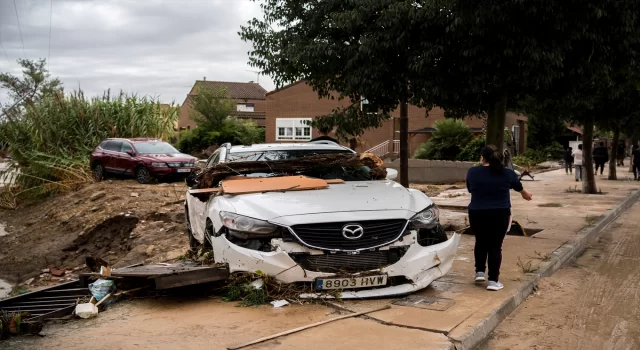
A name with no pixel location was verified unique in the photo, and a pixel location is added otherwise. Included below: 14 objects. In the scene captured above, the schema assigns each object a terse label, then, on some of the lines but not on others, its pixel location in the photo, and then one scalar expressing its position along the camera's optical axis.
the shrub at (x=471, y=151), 33.55
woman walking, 6.51
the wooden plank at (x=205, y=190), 6.67
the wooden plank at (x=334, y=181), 7.13
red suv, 20.92
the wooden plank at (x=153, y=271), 5.69
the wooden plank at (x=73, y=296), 6.00
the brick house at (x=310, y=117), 44.72
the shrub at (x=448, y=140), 35.34
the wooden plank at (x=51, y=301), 5.93
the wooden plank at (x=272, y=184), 6.55
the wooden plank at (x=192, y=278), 5.52
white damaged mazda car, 5.67
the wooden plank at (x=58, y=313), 5.22
